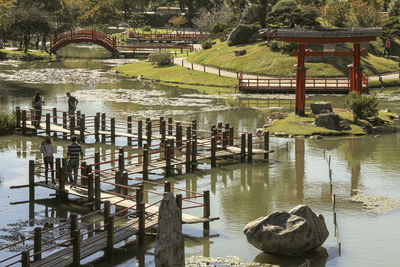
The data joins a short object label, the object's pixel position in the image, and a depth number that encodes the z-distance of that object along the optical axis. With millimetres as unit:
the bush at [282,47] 74688
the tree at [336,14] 86375
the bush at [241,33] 82438
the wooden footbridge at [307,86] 63250
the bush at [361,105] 45156
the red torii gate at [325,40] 46312
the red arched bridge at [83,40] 98312
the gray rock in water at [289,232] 21438
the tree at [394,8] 99444
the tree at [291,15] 82500
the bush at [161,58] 81500
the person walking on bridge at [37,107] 43691
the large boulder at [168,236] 18234
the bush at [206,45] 87438
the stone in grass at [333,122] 42812
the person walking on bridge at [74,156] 28422
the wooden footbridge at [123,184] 21266
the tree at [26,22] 92688
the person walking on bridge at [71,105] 43306
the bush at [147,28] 147875
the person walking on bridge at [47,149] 28984
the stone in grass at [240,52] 78188
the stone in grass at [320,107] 46250
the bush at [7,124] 42562
